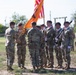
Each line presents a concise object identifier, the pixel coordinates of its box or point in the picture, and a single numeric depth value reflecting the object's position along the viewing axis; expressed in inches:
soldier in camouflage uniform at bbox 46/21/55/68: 504.3
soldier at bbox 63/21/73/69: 490.3
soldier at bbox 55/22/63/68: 506.1
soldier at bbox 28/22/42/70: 474.9
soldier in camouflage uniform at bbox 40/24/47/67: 510.9
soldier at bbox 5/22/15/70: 482.9
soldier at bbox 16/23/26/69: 501.4
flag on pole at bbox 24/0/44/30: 521.7
